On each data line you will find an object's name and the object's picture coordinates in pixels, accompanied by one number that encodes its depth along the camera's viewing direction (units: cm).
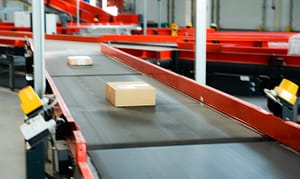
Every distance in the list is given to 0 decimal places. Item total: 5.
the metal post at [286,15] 1377
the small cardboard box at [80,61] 500
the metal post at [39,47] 363
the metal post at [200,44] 430
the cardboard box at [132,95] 309
